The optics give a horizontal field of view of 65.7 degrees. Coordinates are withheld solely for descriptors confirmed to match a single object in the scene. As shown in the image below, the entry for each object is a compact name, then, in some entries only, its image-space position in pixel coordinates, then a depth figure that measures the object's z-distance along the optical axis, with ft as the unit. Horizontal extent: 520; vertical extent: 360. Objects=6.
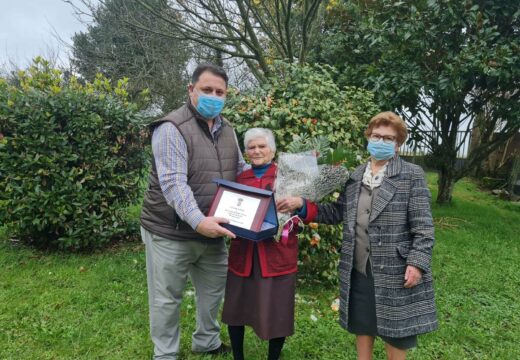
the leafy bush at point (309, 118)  12.58
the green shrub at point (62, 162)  15.16
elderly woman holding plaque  7.86
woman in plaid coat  6.97
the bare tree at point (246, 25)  20.45
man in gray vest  7.43
